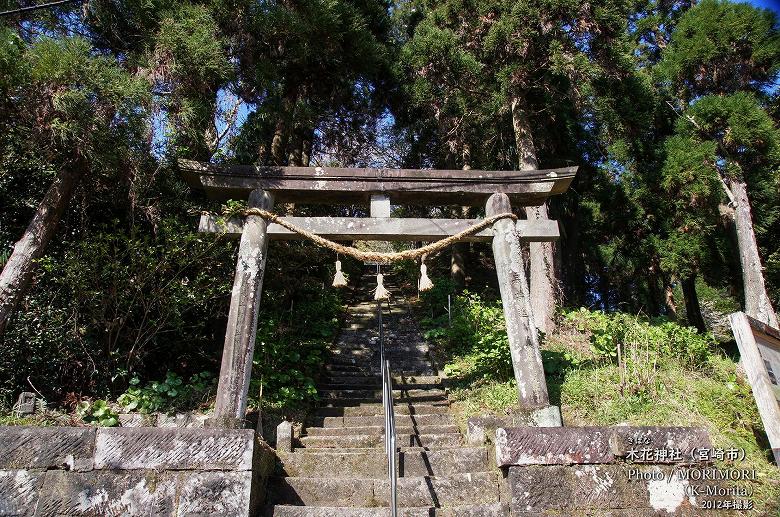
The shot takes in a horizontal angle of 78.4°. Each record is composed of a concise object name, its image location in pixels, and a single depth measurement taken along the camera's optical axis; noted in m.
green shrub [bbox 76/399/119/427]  5.52
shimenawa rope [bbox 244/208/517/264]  5.70
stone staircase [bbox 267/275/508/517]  4.39
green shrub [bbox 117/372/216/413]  5.93
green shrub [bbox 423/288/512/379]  6.84
